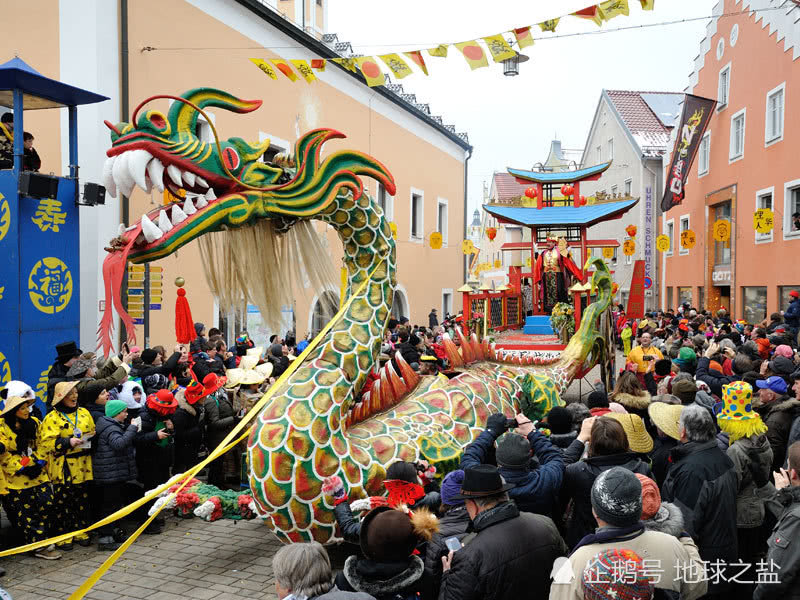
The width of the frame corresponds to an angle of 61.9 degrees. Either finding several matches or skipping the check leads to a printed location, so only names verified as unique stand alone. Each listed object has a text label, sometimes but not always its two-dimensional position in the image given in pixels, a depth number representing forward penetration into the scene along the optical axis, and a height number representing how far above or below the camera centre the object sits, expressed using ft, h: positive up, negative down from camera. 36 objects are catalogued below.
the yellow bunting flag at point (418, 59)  23.73 +8.06
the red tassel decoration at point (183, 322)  24.98 -1.43
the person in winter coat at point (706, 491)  10.55 -3.33
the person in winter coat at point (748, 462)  11.89 -3.17
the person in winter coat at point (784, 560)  8.44 -3.53
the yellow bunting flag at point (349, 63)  25.39 +8.66
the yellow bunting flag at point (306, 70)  28.09 +9.29
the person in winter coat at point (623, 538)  7.30 -2.85
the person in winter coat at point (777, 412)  14.67 -2.88
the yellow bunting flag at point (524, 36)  22.53 +8.41
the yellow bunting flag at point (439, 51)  23.54 +8.26
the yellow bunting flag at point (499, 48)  22.97 +8.19
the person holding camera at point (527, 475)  9.81 -2.86
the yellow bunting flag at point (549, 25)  22.12 +8.64
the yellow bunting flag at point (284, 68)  26.53 +8.68
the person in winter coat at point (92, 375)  16.85 -2.50
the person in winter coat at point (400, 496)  10.98 -3.52
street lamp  33.81 +11.09
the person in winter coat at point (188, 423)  18.30 -3.90
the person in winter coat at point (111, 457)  16.33 -4.30
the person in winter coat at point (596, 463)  10.32 -2.80
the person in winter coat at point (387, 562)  7.88 -3.35
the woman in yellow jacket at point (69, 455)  15.67 -4.14
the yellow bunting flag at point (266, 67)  27.78 +9.28
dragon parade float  11.76 +0.02
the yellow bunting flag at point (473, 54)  23.31 +8.12
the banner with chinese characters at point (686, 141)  59.72 +13.08
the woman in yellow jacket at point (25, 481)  15.33 -4.65
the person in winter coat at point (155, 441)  17.51 -4.12
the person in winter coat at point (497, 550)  7.76 -3.18
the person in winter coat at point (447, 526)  8.36 -3.46
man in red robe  42.22 +0.68
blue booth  21.83 +1.04
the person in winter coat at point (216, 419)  18.97 -3.87
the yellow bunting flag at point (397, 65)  24.25 +7.99
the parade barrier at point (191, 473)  10.55 -3.60
